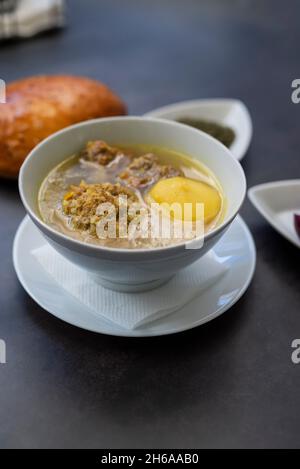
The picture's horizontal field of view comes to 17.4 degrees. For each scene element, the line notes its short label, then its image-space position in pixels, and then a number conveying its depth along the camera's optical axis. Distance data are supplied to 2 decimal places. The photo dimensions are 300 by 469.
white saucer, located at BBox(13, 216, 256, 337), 0.67
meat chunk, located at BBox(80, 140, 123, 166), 0.75
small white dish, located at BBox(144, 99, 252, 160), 0.89
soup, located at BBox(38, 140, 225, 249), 0.68
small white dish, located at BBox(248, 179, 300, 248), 0.78
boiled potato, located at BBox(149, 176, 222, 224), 0.70
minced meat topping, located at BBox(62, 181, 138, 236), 0.68
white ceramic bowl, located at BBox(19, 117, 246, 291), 0.64
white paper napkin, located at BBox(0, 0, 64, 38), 1.01
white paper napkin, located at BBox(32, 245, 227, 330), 0.67
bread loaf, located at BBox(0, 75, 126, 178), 0.82
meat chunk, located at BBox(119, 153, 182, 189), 0.74
